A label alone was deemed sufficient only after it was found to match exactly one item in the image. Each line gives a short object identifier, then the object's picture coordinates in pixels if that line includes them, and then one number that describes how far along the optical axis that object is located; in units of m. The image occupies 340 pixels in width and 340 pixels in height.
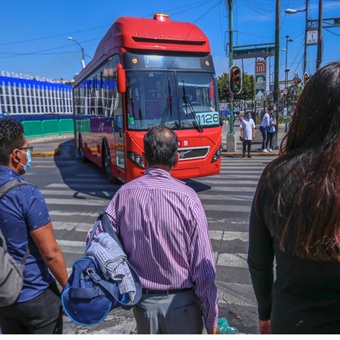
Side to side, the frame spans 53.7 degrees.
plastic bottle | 2.88
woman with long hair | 1.25
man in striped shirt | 1.92
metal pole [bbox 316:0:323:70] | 18.49
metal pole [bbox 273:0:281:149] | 15.25
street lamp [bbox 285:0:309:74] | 23.02
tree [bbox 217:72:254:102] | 64.38
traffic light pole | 15.06
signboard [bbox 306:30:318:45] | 19.25
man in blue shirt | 1.97
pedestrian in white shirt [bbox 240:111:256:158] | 13.72
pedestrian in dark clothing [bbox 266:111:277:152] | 15.37
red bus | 7.16
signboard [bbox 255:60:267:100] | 17.16
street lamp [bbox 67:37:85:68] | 33.47
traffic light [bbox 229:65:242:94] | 13.91
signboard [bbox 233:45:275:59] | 16.72
